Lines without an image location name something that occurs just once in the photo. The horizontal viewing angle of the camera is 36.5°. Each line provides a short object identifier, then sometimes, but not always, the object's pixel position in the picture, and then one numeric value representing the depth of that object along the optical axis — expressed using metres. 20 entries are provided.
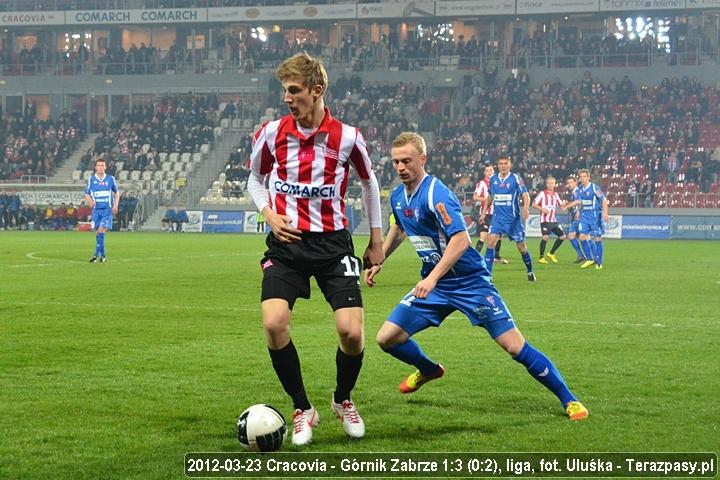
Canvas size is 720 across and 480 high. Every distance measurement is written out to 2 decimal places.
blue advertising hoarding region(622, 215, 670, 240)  44.03
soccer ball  6.20
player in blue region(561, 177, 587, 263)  27.40
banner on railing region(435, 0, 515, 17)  57.97
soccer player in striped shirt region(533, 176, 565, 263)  28.41
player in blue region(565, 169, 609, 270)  25.77
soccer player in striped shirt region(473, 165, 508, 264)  25.14
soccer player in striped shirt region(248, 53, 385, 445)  6.64
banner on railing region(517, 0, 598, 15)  56.50
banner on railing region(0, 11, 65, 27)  64.25
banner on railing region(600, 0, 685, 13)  55.19
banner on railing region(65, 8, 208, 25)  62.34
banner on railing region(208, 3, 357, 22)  60.44
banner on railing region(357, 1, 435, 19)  58.16
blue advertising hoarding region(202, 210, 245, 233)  48.44
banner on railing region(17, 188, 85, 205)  50.22
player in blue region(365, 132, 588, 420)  7.43
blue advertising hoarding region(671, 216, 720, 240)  43.22
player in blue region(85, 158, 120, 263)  25.34
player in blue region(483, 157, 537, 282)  21.34
